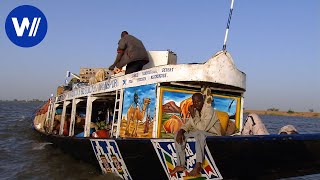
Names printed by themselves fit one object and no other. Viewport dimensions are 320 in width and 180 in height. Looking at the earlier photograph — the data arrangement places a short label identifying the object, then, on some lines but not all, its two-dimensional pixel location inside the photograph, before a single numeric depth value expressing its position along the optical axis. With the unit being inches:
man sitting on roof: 319.6
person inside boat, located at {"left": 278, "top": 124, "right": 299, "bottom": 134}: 245.6
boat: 192.1
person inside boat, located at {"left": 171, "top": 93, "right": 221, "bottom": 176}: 204.4
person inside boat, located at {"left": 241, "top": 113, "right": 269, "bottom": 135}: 258.4
